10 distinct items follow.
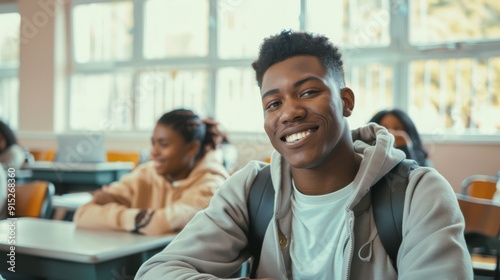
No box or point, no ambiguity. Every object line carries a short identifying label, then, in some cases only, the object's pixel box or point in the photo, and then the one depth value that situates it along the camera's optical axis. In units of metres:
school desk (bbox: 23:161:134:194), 5.18
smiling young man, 1.28
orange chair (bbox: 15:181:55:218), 2.80
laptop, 5.46
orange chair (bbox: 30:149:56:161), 6.97
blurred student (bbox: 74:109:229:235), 2.50
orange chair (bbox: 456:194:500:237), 2.05
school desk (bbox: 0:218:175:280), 1.82
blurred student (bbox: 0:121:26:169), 4.90
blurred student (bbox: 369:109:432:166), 3.60
